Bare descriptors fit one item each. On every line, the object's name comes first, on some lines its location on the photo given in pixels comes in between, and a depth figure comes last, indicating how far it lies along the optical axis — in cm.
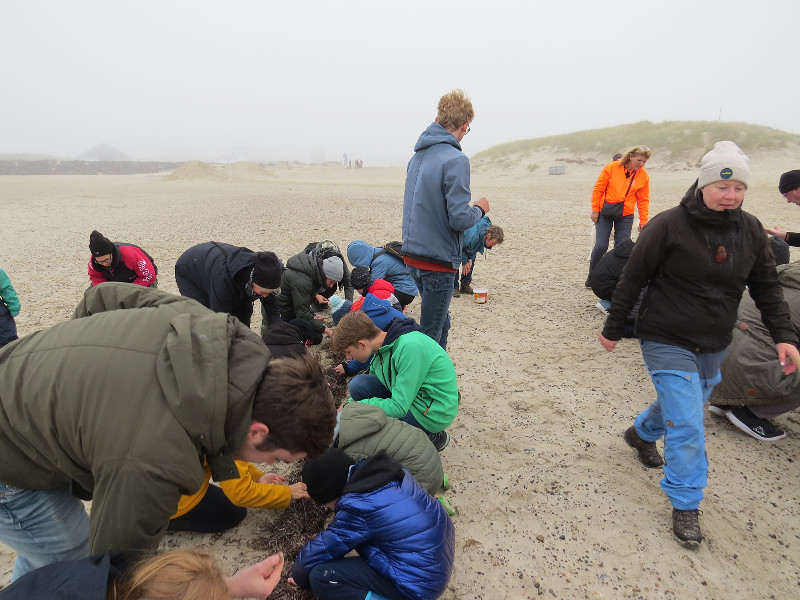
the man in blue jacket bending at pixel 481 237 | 568
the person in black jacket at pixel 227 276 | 373
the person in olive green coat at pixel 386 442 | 250
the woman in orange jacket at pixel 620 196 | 585
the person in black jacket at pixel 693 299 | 239
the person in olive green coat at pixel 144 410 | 122
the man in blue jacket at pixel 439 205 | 333
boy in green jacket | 286
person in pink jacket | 423
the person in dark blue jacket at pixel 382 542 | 199
